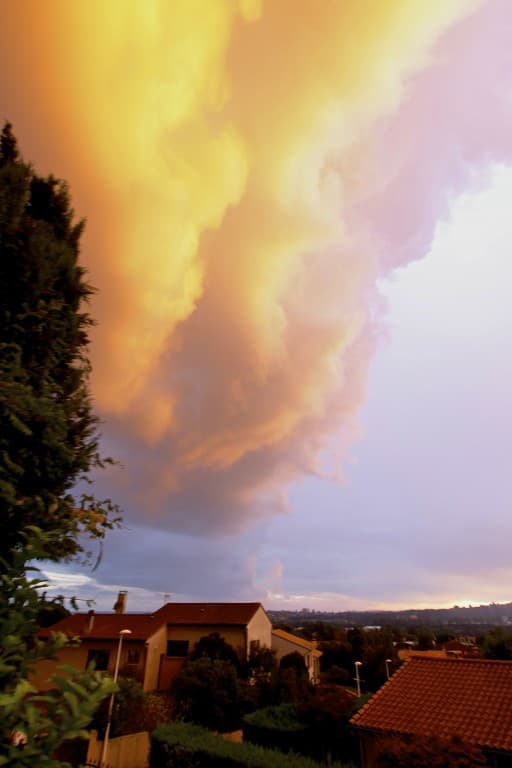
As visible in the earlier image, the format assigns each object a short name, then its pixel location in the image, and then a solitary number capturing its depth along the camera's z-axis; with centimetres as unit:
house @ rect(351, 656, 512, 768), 1522
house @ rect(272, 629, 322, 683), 4477
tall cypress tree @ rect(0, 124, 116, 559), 512
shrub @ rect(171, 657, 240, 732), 2588
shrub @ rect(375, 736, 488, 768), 1165
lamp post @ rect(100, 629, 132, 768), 1927
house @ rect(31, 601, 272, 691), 3812
